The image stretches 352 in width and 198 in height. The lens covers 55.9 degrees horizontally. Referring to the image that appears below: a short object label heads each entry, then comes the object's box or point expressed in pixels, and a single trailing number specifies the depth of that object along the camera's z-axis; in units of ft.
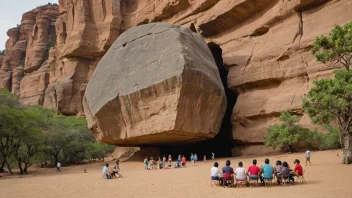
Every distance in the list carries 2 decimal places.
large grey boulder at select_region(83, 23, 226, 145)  69.62
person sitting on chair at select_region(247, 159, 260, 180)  34.30
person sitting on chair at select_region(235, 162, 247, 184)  34.12
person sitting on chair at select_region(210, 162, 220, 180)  35.24
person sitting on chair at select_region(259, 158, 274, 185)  33.88
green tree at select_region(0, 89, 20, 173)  71.72
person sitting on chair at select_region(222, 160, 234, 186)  34.47
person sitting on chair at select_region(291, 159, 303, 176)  34.43
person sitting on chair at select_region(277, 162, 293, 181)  33.60
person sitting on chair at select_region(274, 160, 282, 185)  34.30
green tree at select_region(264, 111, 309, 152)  68.18
